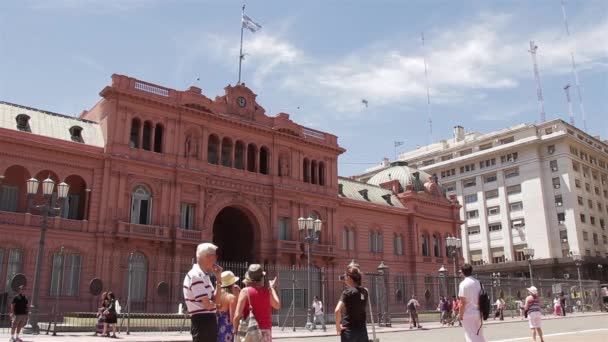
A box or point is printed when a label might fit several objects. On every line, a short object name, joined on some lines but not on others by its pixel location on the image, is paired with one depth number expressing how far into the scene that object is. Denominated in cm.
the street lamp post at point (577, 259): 6725
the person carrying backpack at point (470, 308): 959
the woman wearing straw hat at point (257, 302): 731
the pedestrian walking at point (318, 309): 2838
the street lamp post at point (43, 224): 2005
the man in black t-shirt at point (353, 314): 798
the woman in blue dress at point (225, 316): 852
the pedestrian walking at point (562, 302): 4016
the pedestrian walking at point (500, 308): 3520
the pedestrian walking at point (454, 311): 3299
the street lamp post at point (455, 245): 3506
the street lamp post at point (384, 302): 3017
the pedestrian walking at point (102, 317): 2114
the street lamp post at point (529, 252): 3931
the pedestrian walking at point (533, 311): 1593
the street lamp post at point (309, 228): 2753
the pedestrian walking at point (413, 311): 2960
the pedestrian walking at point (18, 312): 1720
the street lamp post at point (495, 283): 4085
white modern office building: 7200
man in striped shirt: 720
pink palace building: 3048
